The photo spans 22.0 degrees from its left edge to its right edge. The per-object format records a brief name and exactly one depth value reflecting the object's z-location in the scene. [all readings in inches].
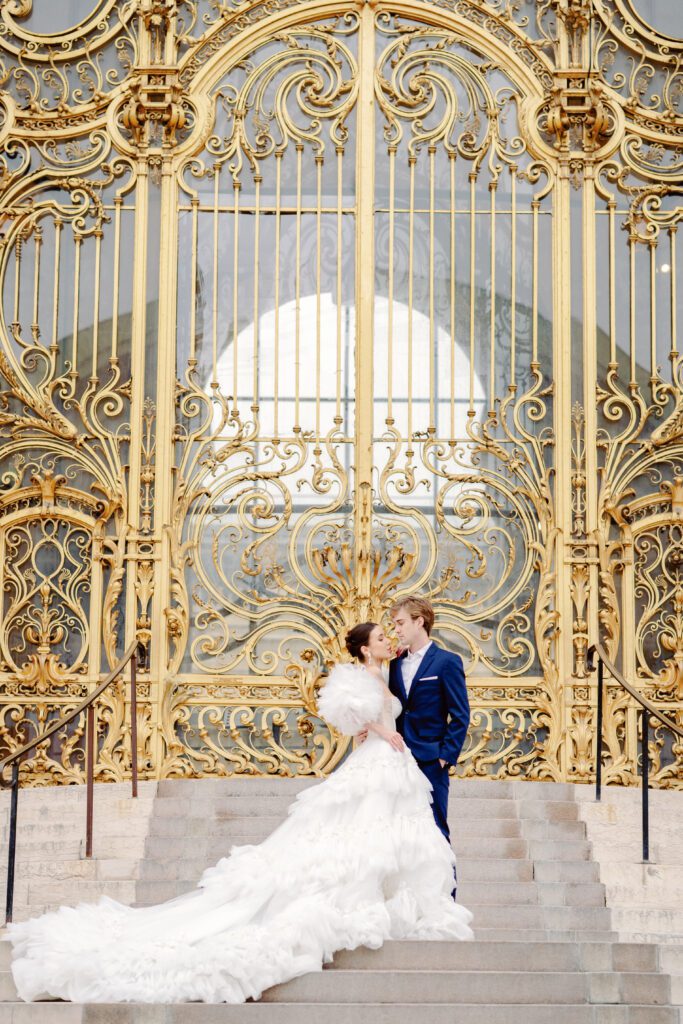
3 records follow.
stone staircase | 291.1
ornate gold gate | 437.1
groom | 323.9
